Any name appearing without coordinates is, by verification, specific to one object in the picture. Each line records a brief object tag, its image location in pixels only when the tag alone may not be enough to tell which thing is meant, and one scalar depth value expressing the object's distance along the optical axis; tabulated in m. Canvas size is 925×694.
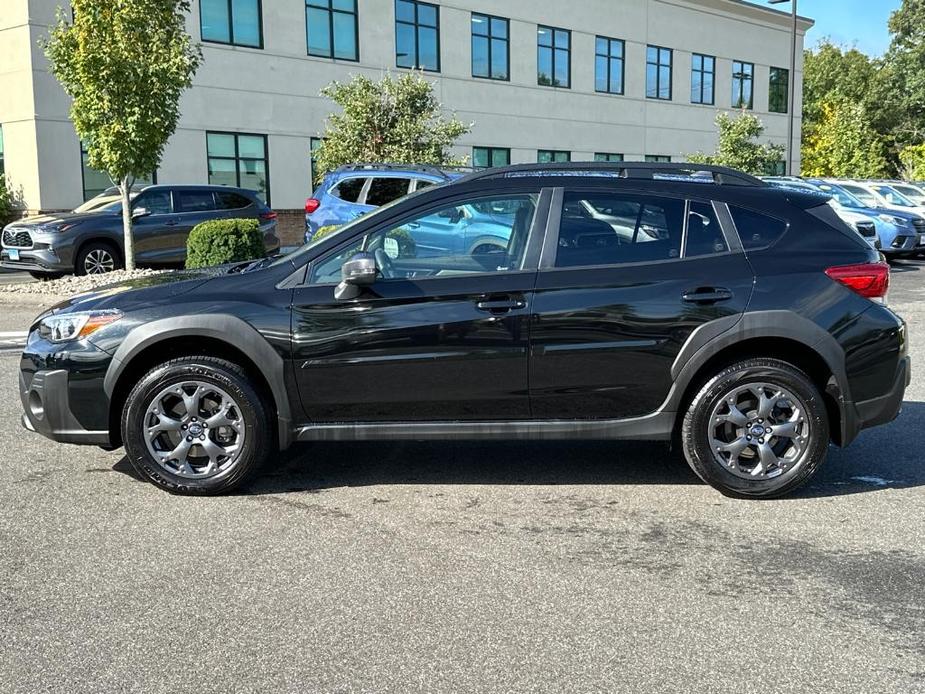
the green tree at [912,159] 45.92
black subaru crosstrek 5.09
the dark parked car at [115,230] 16.33
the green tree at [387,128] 21.17
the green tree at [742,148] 29.73
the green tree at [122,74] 15.38
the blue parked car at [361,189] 15.21
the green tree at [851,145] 42.05
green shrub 14.50
